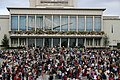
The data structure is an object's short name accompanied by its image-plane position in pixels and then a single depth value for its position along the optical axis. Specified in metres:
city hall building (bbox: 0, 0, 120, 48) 83.31
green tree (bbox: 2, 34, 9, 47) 81.79
